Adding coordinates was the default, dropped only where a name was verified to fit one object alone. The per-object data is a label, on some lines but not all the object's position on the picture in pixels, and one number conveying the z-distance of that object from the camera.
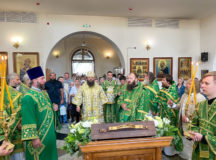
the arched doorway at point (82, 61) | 12.39
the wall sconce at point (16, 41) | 6.69
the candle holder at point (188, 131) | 1.51
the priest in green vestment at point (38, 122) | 2.08
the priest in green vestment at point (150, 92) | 3.88
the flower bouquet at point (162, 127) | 1.60
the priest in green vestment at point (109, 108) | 5.57
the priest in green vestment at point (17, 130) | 2.35
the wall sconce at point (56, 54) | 11.57
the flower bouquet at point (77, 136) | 1.52
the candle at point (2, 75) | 1.25
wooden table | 1.35
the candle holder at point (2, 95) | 1.25
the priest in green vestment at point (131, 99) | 3.29
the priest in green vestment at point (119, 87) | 5.42
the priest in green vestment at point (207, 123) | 1.53
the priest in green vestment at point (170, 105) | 3.36
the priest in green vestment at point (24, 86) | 3.09
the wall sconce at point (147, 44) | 7.91
